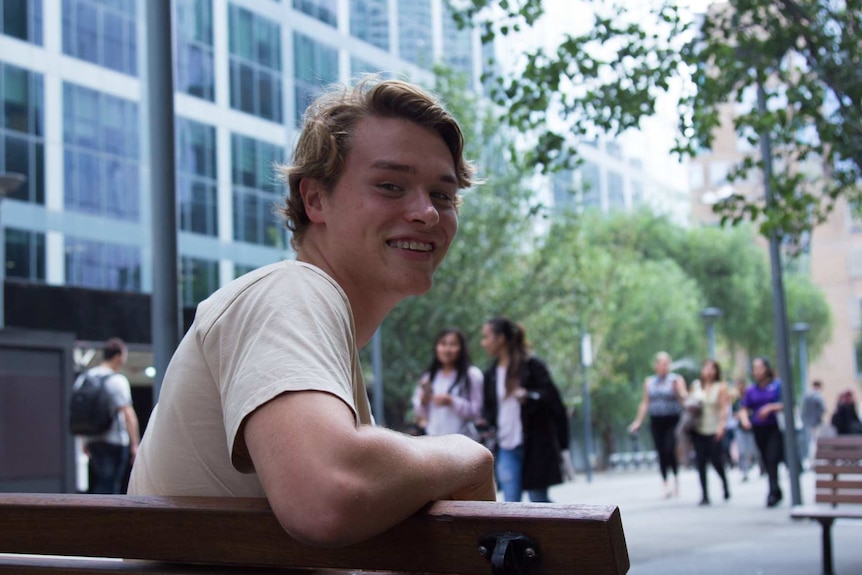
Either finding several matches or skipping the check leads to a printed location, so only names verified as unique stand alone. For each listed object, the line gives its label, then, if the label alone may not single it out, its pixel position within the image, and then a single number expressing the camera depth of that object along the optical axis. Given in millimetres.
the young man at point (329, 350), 1554
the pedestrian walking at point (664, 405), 15953
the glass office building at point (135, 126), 25438
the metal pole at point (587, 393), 29800
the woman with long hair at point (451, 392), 10336
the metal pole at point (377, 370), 23703
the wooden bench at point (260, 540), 1476
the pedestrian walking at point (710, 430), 15695
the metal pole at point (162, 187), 5387
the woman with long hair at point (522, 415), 9875
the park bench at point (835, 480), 8086
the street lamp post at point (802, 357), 50906
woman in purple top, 14922
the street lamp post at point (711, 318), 38631
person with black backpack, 11445
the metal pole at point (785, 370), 13641
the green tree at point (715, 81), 9859
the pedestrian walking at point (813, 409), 25875
